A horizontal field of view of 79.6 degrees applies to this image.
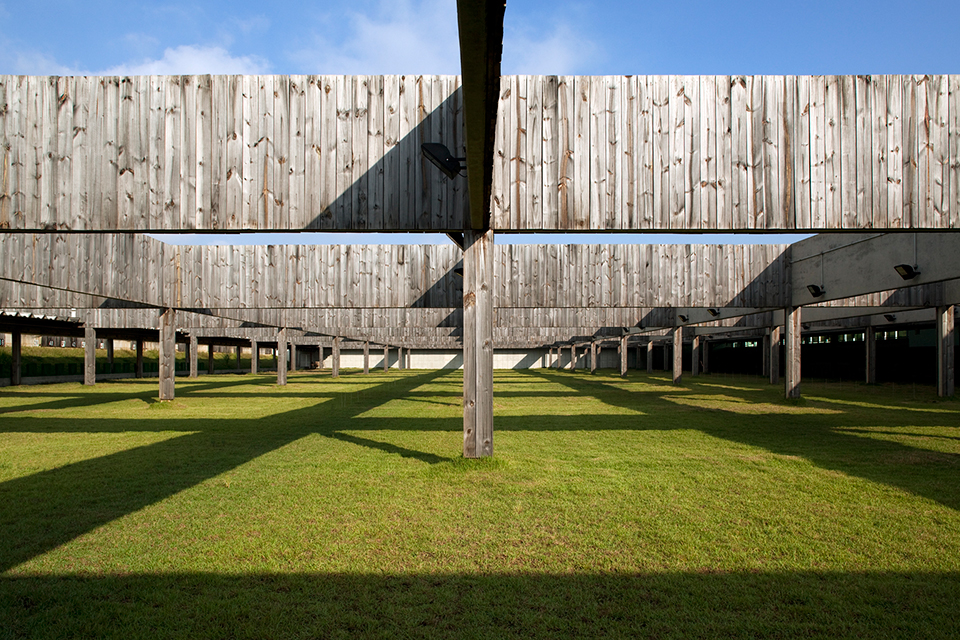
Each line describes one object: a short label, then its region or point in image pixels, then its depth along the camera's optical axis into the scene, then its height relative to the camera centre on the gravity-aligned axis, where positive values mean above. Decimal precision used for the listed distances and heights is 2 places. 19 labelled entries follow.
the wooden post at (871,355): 28.88 -1.81
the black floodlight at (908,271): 14.33 +1.21
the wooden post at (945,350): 19.47 -1.05
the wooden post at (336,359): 40.12 -2.78
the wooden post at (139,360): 36.91 -2.63
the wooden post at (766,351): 35.61 -2.05
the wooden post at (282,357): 29.14 -1.93
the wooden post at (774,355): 26.78 -1.69
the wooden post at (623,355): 37.72 -2.33
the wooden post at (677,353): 29.00 -1.73
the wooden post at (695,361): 38.16 -2.83
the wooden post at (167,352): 17.50 -0.99
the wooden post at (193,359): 35.47 -2.53
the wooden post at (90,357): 27.39 -1.85
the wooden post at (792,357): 18.34 -1.20
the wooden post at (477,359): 7.70 -0.53
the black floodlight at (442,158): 6.55 +1.86
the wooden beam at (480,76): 3.20 +1.65
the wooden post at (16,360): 27.59 -1.93
